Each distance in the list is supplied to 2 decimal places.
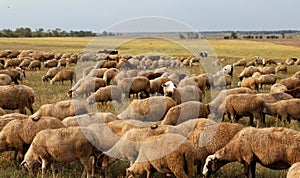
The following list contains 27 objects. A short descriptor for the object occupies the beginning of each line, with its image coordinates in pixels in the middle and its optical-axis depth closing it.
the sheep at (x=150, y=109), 12.25
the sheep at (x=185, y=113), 10.67
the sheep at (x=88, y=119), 9.66
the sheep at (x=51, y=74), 26.05
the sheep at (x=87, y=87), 17.48
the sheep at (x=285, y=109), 12.71
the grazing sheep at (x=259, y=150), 7.39
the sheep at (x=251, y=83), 20.55
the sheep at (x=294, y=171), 5.99
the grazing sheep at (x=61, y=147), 7.97
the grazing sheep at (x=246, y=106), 12.59
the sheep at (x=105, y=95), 15.51
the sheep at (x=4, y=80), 18.27
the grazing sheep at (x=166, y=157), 7.20
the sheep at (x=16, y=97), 13.61
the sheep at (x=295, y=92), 15.61
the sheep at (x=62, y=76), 24.09
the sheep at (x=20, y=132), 8.84
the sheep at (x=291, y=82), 18.95
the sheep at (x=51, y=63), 34.25
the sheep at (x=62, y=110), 11.63
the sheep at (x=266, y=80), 22.16
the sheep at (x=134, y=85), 17.02
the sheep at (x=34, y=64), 32.29
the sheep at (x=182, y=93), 14.53
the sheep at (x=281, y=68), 31.65
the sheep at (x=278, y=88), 16.94
